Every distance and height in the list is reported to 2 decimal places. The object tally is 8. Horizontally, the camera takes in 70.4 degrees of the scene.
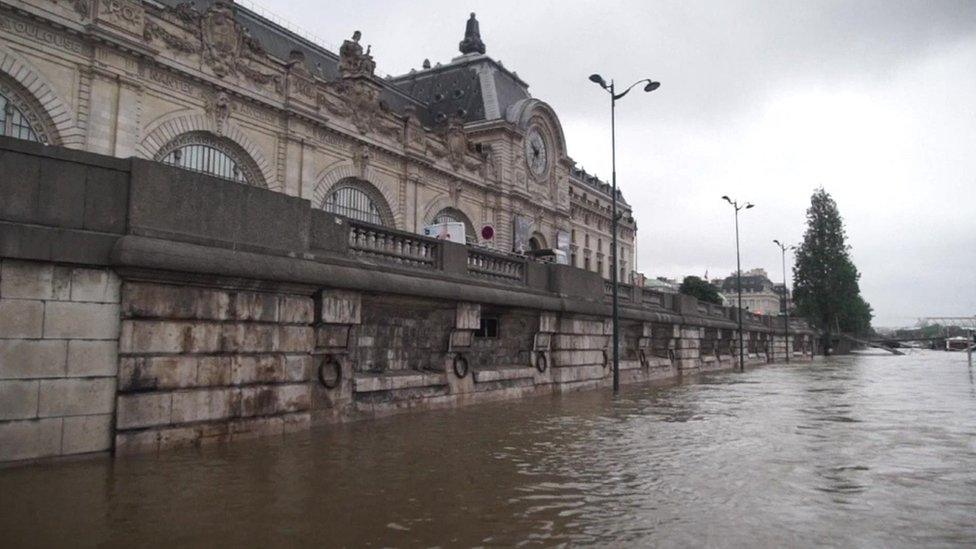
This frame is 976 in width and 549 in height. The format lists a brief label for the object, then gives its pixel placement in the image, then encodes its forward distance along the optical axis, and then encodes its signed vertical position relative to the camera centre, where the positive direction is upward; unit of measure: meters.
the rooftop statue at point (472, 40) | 55.44 +23.90
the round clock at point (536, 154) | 49.44 +13.62
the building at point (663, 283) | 104.26 +9.51
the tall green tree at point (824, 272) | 67.88 +7.13
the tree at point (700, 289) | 72.12 +5.63
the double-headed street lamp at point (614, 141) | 17.78 +5.79
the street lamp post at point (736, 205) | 38.38 +7.72
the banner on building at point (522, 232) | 46.91 +7.44
